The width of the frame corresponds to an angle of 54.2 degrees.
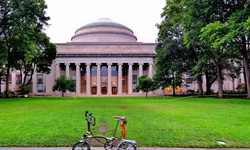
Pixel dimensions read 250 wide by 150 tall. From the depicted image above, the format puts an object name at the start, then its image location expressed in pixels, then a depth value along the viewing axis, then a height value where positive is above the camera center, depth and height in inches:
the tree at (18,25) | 1201.2 +319.4
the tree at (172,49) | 1657.2 +261.0
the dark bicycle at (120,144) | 245.2 -56.7
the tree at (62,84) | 2177.7 +39.4
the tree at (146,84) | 2110.2 +32.3
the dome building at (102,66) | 2800.2 +263.3
